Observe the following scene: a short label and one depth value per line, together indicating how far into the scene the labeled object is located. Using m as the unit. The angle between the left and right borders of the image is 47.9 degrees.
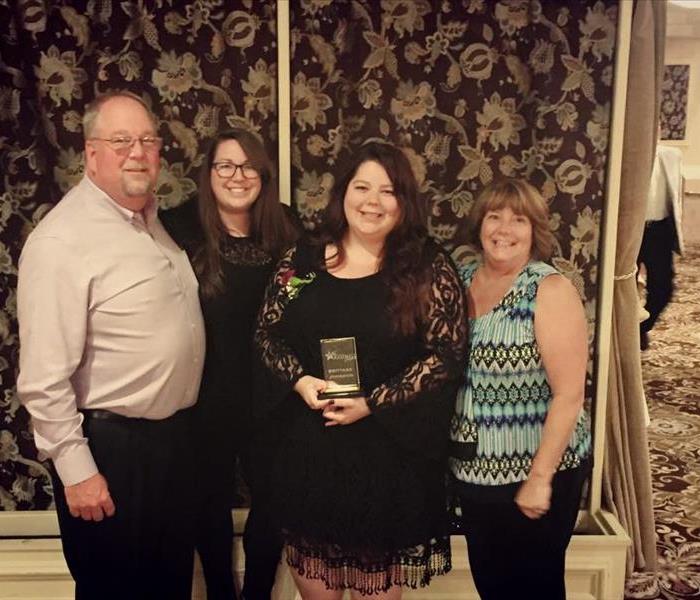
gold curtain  2.11
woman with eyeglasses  1.91
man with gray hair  1.74
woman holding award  1.85
